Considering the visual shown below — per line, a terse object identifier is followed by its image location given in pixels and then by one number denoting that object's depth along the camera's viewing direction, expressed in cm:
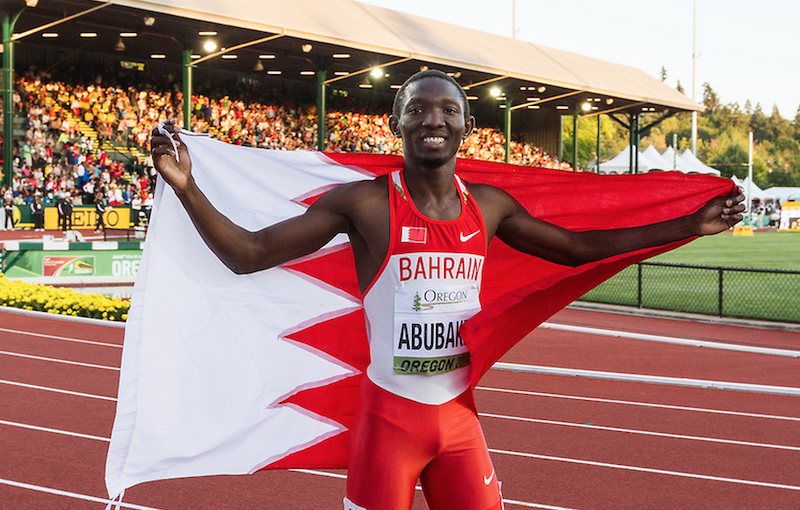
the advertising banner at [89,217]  2303
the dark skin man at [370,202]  262
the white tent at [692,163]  5163
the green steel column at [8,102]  2145
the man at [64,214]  2284
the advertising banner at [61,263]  1480
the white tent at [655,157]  5284
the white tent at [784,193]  6888
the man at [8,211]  2152
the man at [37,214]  2269
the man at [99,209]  2328
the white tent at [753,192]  5688
